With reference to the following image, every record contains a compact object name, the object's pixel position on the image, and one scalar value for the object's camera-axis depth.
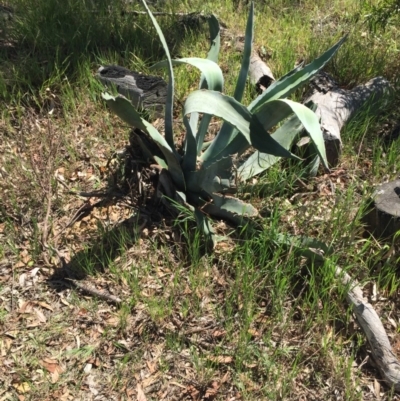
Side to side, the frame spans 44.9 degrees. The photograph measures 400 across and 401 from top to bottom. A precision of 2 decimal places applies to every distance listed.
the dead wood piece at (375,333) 1.98
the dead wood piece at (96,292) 2.22
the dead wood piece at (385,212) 2.31
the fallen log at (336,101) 2.75
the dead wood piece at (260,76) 3.34
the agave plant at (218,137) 1.94
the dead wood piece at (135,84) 2.94
